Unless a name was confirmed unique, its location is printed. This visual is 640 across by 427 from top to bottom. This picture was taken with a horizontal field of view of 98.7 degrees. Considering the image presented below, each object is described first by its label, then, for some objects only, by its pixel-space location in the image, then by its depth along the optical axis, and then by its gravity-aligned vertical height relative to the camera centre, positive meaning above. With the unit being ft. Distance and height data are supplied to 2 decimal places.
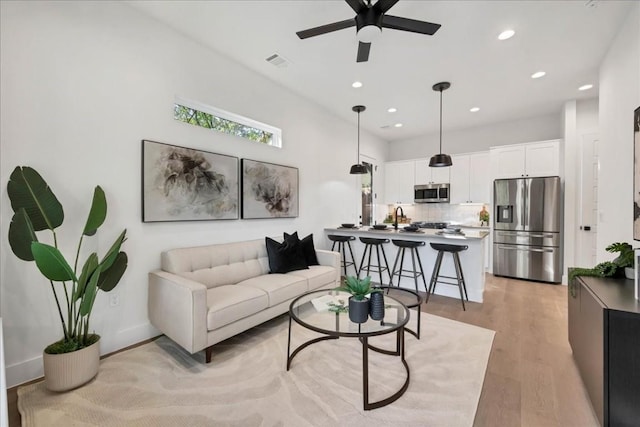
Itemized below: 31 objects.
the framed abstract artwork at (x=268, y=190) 11.82 +0.93
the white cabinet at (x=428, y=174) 20.48 +2.73
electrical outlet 8.15 -2.66
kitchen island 12.48 -2.28
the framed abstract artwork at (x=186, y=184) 8.80 +0.94
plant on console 6.77 -1.41
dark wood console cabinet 4.77 -2.69
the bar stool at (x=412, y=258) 13.12 -2.47
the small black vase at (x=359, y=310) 6.44 -2.37
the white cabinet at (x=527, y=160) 15.76 +3.00
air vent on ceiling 10.83 +6.06
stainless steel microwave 20.26 +1.25
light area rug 5.56 -4.18
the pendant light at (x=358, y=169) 15.28 +2.27
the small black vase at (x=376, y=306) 6.51 -2.30
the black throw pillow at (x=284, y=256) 11.27 -1.93
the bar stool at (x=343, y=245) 15.46 -2.10
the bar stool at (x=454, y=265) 11.99 -2.58
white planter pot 6.18 -3.64
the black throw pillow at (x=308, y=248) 12.26 -1.76
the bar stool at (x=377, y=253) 14.28 -2.35
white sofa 7.31 -2.61
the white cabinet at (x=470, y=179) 18.90 +2.20
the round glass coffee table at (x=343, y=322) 5.90 -2.69
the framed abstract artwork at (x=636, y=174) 7.26 +0.94
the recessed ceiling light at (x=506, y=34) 9.12 +5.90
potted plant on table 6.44 -2.13
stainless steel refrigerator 15.26 -1.10
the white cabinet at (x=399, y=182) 22.00 +2.31
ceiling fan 6.49 +4.63
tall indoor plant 5.92 -1.17
